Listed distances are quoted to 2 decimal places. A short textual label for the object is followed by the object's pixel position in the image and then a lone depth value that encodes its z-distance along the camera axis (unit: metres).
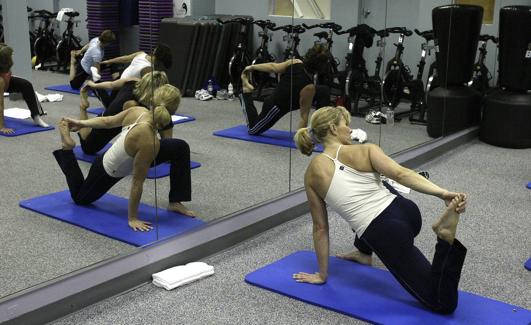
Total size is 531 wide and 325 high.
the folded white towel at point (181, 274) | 3.58
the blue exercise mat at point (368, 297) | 3.18
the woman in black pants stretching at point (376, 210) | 3.10
